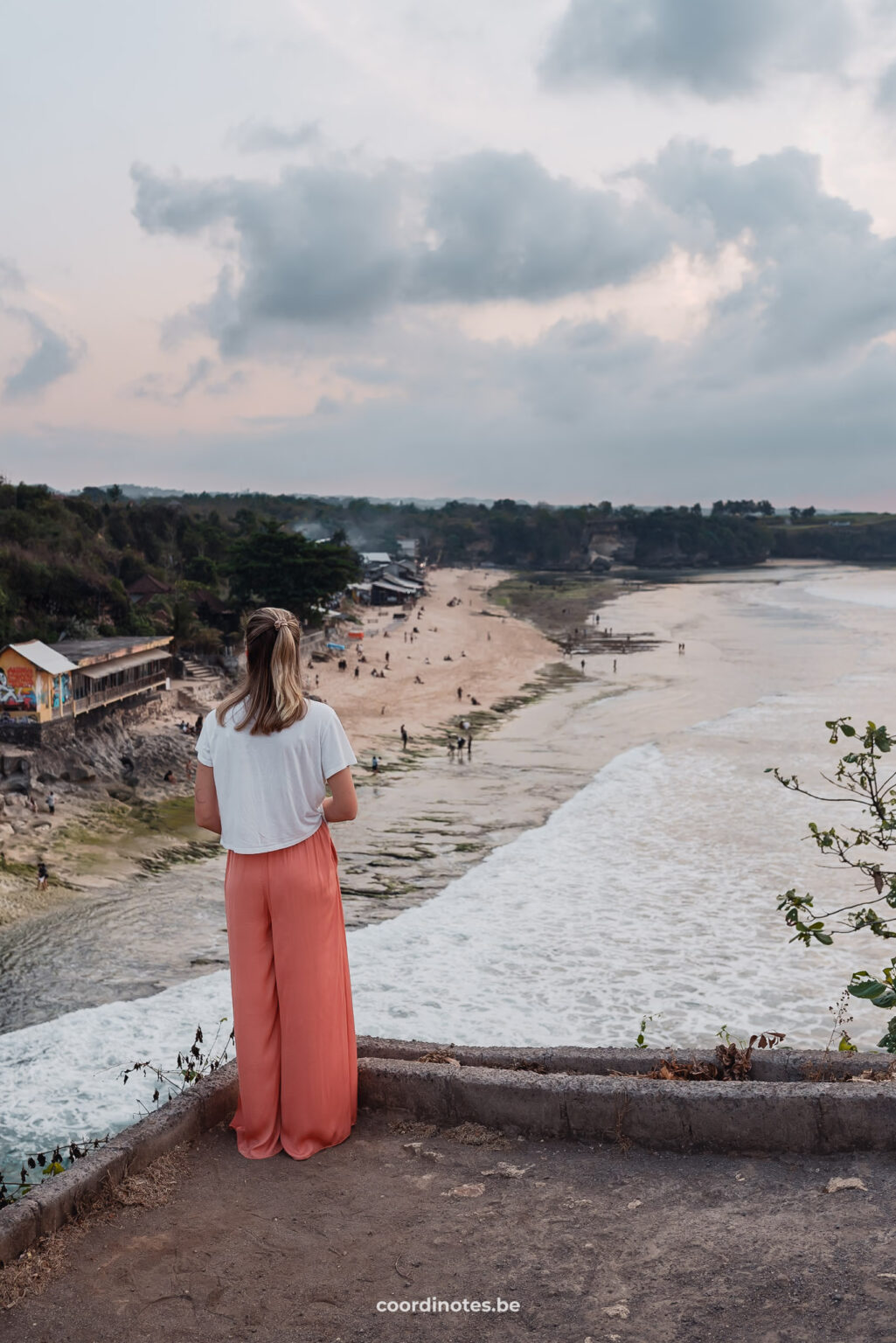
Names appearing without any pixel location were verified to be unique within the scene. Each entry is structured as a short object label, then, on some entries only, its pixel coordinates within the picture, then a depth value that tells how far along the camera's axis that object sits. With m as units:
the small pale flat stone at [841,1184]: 3.88
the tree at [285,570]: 44.09
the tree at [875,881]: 4.03
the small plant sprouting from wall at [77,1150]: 4.30
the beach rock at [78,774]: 23.25
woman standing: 4.13
